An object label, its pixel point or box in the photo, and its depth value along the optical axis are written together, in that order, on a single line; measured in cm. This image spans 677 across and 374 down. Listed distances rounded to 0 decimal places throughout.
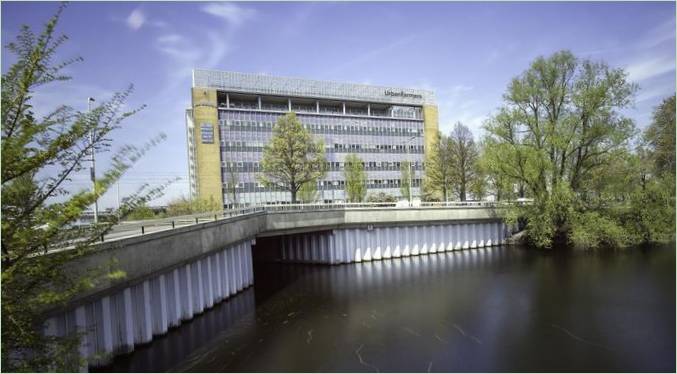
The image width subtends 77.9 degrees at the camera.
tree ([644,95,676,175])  4445
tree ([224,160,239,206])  7362
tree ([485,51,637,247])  3512
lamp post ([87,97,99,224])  609
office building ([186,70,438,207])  7356
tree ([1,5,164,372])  572
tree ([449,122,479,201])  5569
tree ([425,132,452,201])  5616
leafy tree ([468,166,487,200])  5275
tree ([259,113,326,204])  4606
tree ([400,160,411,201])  8362
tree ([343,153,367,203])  6275
